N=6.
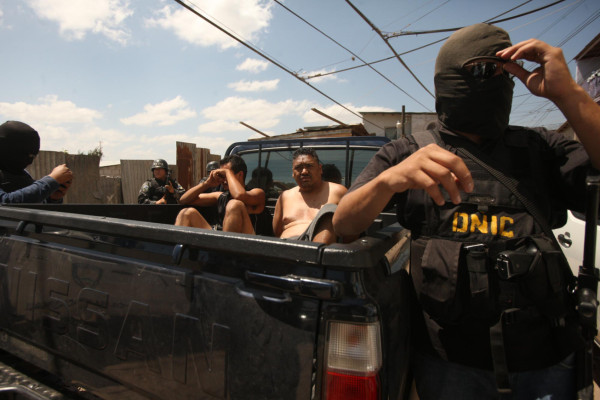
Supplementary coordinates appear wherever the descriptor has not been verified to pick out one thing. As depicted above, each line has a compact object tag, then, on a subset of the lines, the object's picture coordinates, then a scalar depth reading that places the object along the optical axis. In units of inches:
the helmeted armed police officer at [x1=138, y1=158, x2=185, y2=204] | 271.7
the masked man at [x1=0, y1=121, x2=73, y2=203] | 112.5
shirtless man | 117.9
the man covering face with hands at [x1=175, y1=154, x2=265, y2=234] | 115.3
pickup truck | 39.4
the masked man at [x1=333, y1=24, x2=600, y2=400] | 43.6
